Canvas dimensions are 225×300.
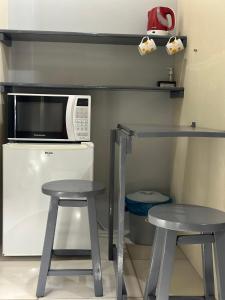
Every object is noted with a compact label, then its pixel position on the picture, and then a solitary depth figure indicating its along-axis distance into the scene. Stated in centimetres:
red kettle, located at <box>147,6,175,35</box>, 276
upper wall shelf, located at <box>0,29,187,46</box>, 267
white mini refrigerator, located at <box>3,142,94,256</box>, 244
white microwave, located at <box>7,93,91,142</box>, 258
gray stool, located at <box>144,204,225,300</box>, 145
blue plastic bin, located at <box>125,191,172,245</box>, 279
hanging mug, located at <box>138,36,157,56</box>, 269
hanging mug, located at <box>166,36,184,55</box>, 266
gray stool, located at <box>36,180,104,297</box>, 201
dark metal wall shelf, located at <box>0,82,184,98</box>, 271
